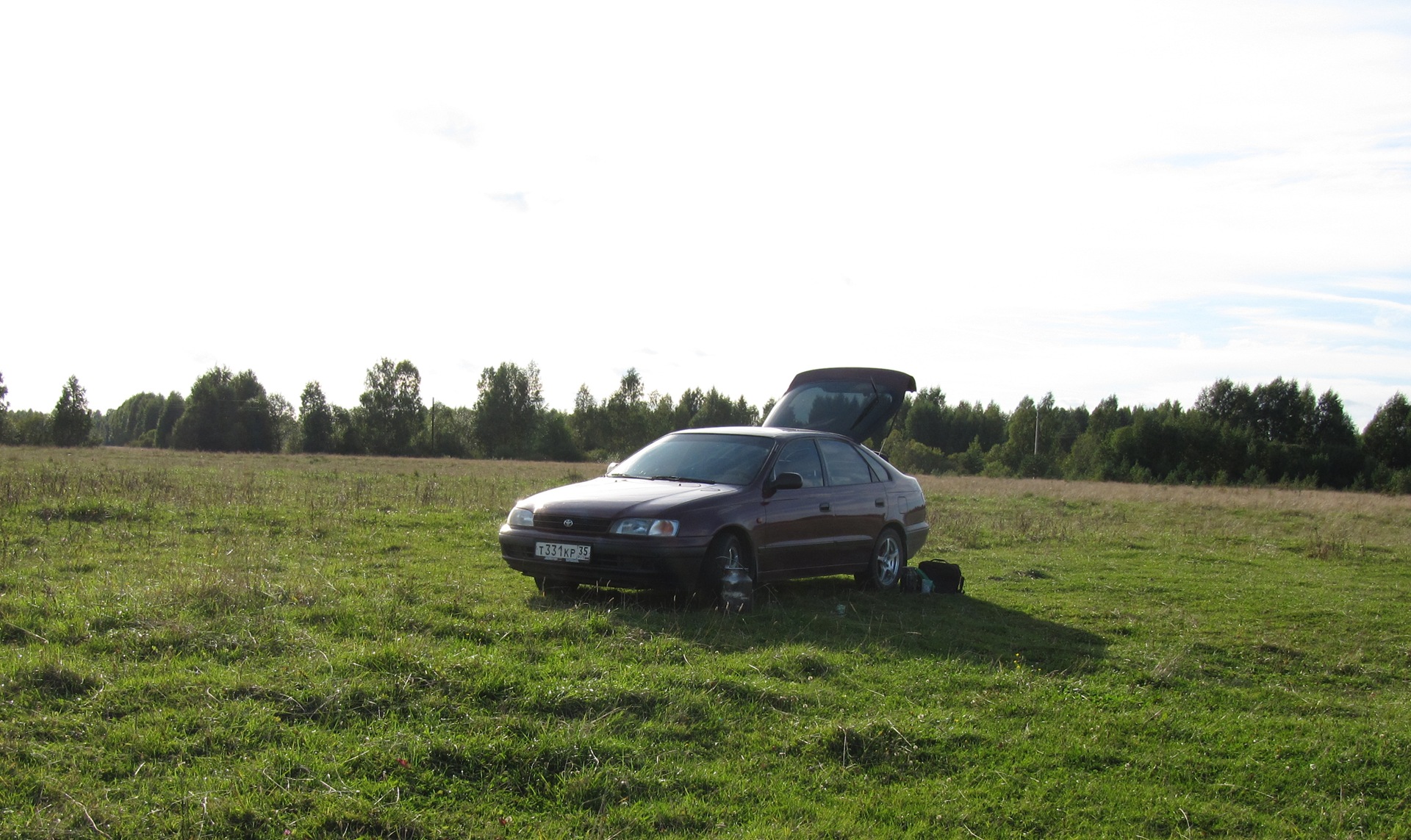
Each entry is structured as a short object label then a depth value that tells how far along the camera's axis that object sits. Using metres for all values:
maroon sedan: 7.57
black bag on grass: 10.02
